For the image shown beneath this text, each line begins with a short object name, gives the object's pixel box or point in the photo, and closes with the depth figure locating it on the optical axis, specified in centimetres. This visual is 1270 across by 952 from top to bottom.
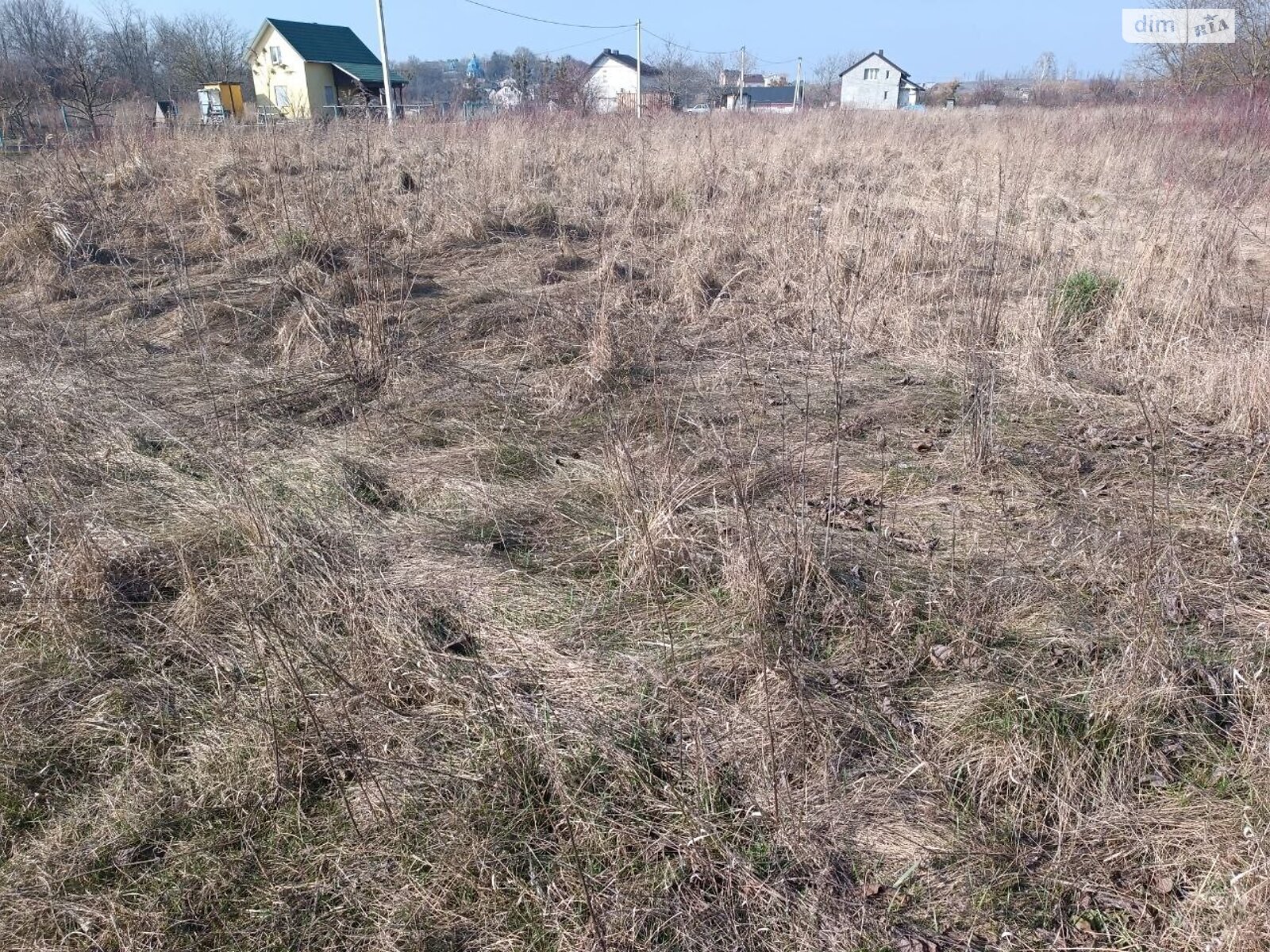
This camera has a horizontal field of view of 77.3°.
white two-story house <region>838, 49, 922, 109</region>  5266
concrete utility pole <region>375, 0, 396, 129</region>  1912
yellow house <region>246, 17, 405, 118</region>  3325
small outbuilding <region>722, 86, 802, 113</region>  5731
